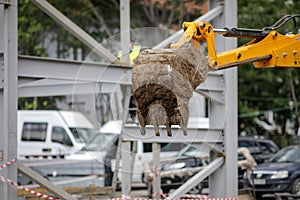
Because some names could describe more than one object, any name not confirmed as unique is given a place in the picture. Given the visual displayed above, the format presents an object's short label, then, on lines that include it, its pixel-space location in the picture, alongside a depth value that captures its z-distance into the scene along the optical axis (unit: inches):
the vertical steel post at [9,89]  454.3
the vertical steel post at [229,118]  551.5
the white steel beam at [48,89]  636.7
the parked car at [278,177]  801.8
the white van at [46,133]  1043.9
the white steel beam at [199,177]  523.2
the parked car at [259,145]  999.0
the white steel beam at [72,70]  478.3
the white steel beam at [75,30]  506.0
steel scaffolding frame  455.8
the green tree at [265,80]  1162.6
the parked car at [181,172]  805.9
